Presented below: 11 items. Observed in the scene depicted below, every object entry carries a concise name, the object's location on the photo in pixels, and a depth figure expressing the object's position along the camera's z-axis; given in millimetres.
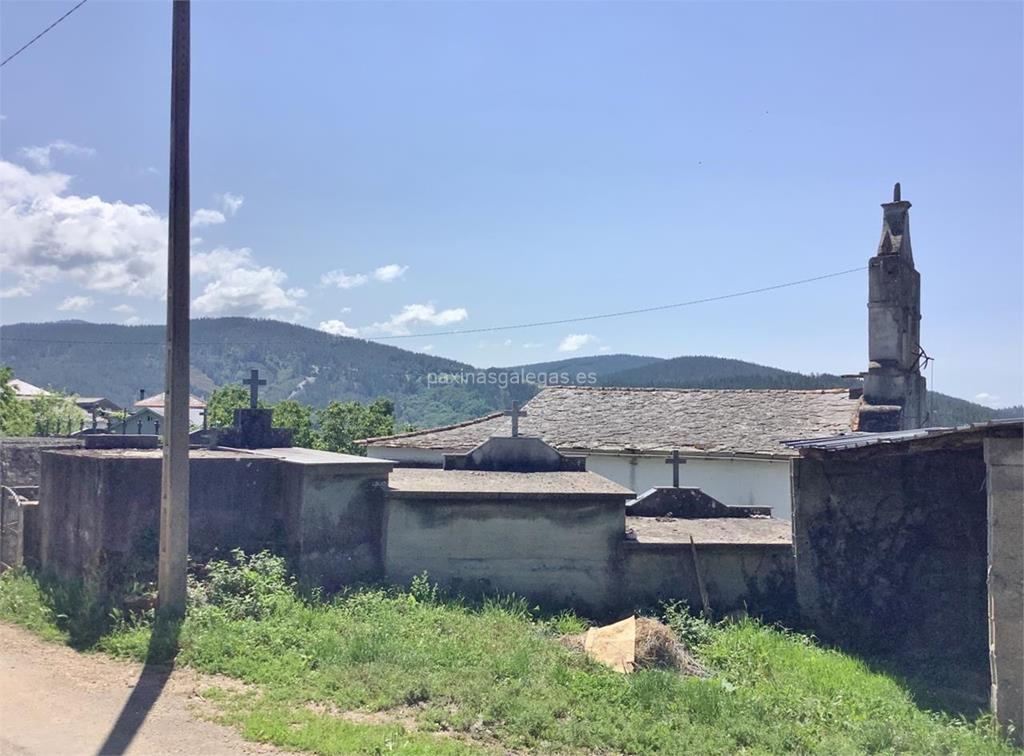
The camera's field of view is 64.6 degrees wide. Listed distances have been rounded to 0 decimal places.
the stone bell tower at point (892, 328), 18562
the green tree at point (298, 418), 44969
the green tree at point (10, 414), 43938
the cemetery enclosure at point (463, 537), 11367
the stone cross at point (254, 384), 14070
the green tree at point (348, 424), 46281
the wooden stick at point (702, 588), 11172
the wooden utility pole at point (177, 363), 9320
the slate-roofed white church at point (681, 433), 20406
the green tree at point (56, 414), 52147
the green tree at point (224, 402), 47609
